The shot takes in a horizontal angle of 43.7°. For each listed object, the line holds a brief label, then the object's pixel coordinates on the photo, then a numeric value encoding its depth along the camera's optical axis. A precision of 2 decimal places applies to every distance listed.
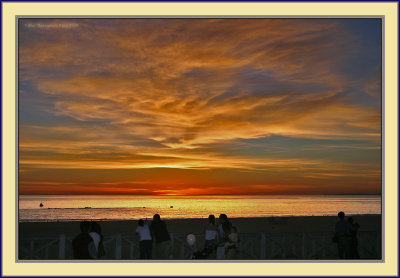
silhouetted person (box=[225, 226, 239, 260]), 13.34
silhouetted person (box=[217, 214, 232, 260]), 13.47
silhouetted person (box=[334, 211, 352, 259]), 13.82
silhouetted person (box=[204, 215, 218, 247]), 13.50
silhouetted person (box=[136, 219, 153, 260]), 13.59
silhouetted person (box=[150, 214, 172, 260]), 13.72
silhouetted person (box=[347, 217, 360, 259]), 13.83
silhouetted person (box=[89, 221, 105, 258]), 11.04
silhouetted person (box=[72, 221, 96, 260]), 10.85
